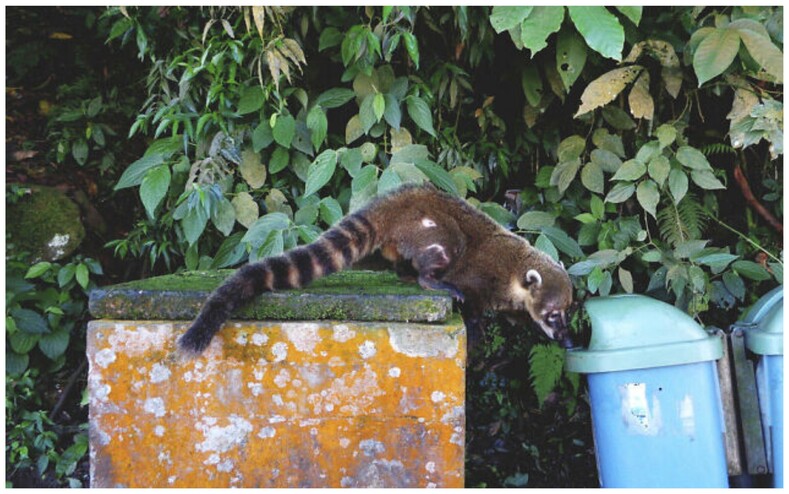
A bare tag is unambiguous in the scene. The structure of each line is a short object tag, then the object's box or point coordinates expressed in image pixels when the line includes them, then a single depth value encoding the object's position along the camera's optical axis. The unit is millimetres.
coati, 2871
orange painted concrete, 2383
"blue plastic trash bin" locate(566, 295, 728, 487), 2561
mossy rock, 4324
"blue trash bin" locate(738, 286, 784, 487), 2561
